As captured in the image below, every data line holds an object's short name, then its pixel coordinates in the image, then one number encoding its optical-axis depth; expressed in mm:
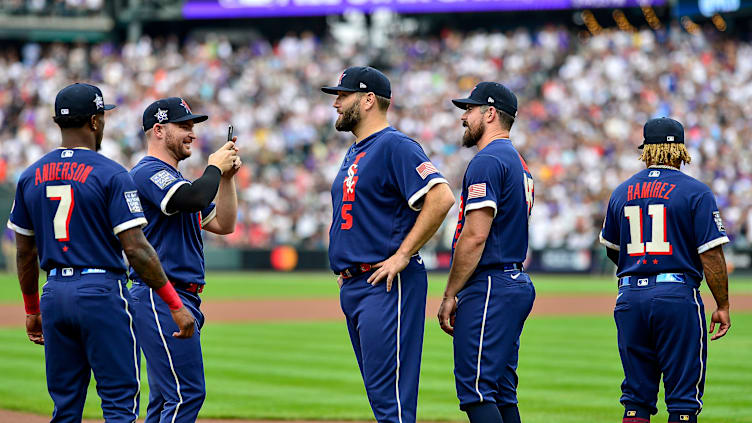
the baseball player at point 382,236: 11453
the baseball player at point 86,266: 10820
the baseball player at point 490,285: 12234
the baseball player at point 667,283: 12914
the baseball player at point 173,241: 11945
